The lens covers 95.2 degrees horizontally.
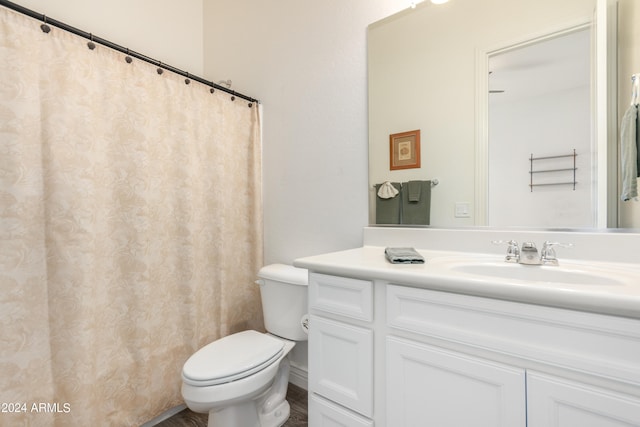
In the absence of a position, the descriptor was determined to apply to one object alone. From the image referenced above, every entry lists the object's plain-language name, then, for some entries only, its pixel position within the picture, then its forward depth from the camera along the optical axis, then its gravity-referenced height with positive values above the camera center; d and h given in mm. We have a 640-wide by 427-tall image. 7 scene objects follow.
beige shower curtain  1051 -83
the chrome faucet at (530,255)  983 -165
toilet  1125 -645
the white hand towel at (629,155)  936 +163
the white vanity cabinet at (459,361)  625 -401
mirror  1018 +470
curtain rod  1023 +715
